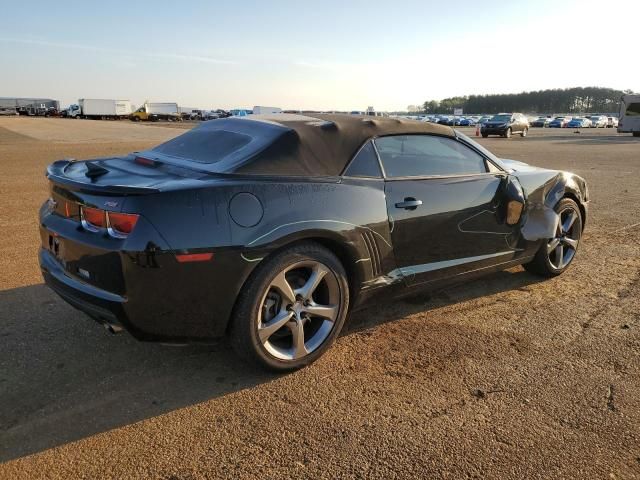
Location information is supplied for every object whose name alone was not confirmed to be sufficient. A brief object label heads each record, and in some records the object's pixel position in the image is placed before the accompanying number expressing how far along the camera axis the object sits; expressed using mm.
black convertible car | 2725
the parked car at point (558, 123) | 70812
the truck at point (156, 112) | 80625
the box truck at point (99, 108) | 79625
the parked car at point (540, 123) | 73562
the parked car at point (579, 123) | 68875
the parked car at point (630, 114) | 35906
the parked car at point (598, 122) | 71375
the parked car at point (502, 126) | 35875
